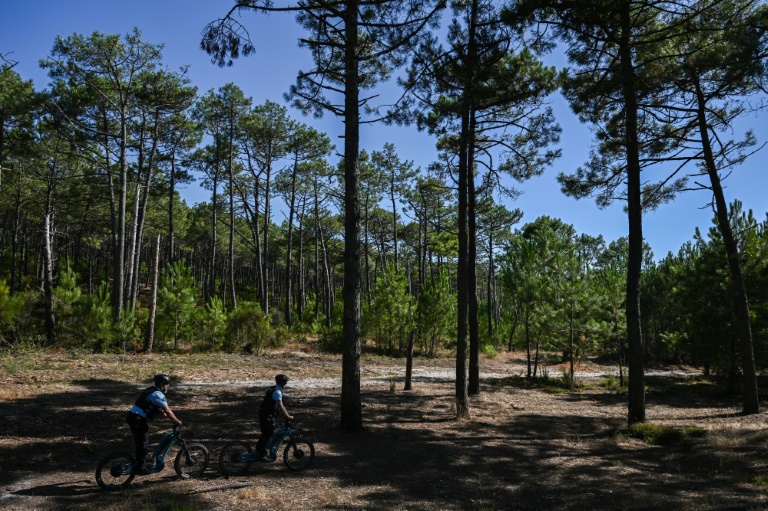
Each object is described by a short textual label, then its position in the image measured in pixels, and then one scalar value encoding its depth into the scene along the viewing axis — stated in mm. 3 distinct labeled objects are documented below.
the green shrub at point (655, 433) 9836
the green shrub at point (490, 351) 33238
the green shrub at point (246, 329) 23328
